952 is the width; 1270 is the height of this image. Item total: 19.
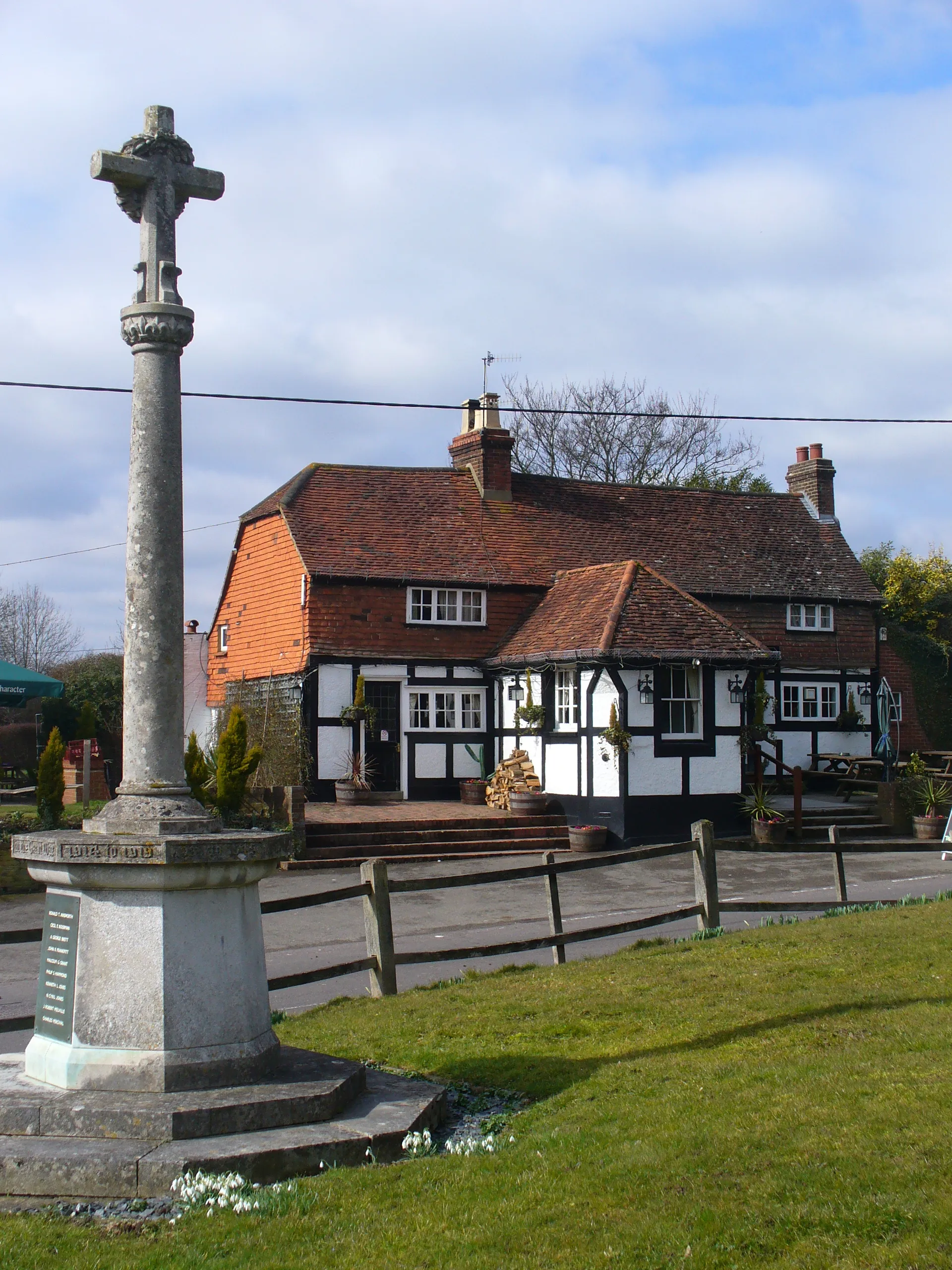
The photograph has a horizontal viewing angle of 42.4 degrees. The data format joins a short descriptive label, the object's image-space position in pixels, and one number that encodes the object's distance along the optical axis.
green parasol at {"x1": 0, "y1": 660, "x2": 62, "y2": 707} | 20.48
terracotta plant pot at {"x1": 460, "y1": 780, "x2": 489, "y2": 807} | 25.48
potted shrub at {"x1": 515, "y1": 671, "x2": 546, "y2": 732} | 24.27
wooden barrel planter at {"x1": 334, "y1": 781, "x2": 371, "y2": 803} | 25.05
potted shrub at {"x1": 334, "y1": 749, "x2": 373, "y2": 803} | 25.08
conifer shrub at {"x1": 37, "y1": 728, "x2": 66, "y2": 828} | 18.70
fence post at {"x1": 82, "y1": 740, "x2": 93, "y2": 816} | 23.33
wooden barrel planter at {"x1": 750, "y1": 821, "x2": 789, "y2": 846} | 22.69
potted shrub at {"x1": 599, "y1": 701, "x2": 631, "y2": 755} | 22.16
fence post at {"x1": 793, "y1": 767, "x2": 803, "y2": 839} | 22.92
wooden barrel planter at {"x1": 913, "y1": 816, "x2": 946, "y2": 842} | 23.97
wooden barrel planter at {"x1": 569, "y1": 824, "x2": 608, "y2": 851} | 21.75
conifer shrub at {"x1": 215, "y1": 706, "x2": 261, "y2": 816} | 19.67
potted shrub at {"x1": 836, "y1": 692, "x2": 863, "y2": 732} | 31.02
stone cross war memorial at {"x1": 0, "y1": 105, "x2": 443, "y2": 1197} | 5.47
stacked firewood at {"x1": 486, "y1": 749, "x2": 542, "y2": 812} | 24.47
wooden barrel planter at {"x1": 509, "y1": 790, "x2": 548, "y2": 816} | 23.45
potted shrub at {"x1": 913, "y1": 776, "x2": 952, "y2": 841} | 24.00
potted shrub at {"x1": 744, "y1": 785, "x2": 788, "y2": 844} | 22.72
